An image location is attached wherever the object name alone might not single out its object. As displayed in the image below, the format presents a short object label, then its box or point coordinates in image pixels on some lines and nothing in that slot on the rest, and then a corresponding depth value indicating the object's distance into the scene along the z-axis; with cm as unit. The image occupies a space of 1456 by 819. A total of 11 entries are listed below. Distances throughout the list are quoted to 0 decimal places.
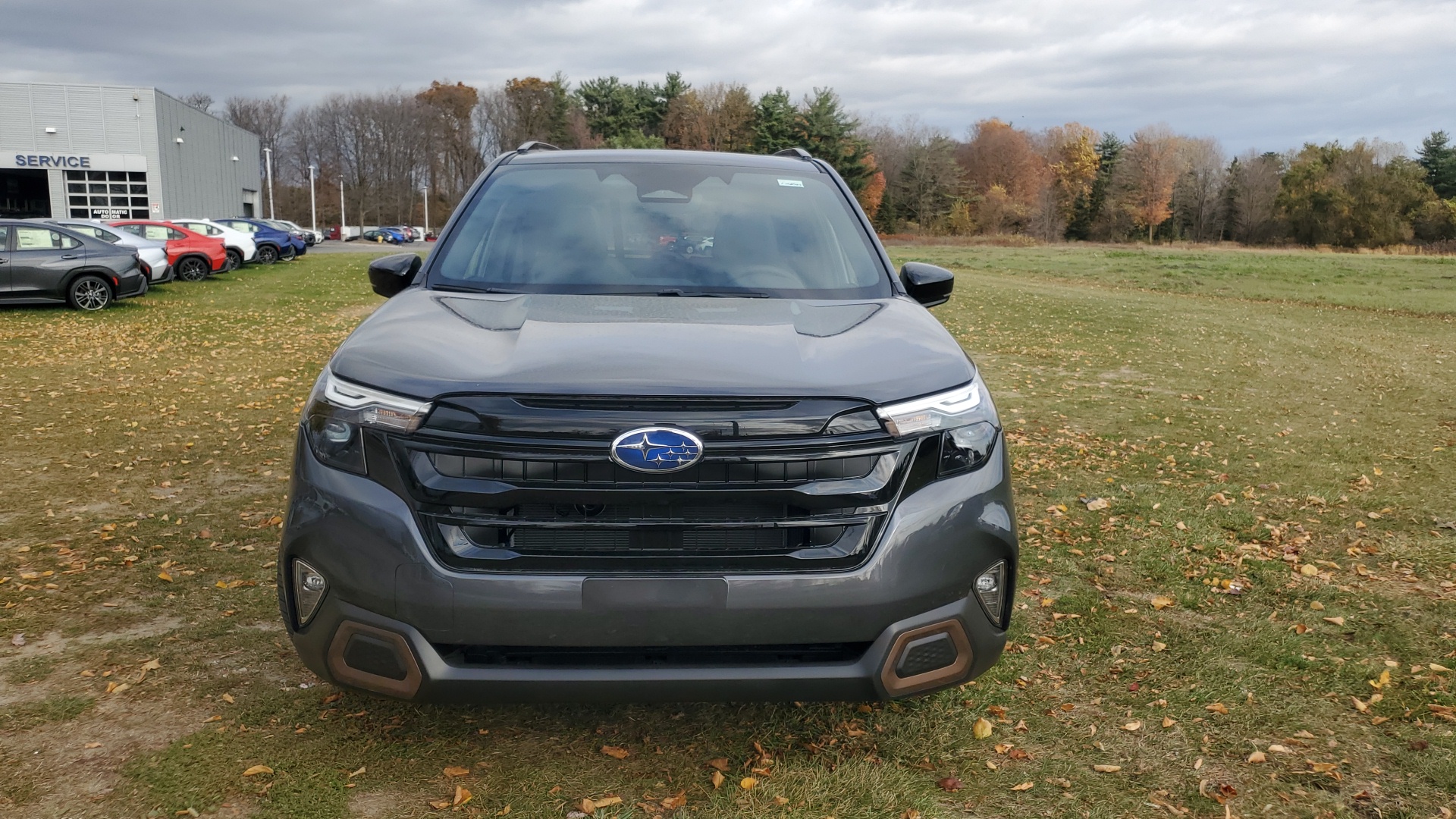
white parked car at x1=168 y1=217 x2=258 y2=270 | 2916
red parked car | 2612
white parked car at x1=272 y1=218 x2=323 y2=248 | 4799
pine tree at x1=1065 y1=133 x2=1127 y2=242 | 9494
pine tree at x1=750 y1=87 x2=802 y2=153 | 7975
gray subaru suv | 249
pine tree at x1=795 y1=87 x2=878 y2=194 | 7838
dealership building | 5425
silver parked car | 2147
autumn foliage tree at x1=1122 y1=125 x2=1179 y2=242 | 9388
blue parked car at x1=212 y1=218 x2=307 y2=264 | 3459
